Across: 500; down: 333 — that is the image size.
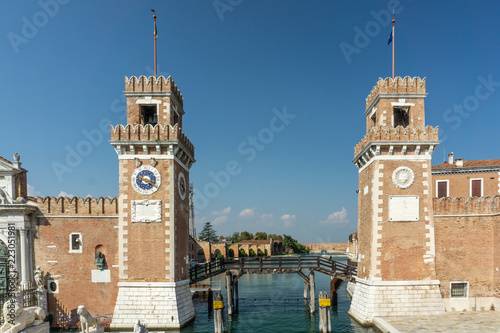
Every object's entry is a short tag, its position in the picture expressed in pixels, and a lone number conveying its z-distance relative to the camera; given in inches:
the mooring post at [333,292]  1053.5
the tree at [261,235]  4682.3
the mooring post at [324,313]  761.0
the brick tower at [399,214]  790.5
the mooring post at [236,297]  1074.7
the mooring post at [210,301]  1016.9
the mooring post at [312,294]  971.3
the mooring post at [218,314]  753.6
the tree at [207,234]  4116.6
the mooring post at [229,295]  970.7
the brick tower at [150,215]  773.9
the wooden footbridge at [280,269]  942.4
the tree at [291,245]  4780.8
